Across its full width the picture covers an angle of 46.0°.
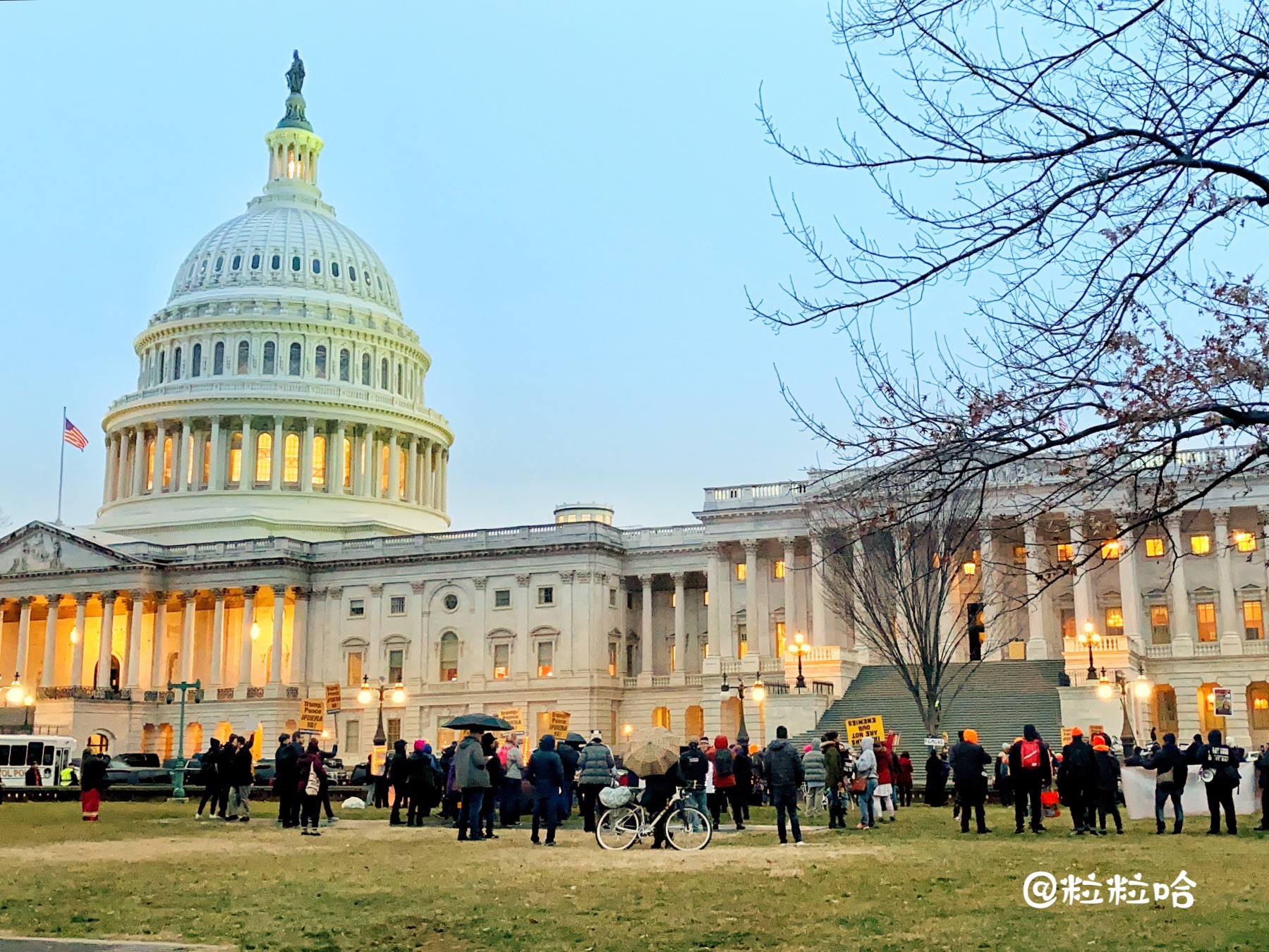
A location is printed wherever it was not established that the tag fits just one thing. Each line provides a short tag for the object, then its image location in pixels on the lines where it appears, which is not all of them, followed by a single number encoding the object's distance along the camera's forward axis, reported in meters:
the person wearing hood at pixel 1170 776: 26.73
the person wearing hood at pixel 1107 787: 26.62
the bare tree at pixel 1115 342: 11.55
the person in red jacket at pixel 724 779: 31.72
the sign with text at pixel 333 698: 60.59
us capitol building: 74.44
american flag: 96.56
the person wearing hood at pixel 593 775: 28.03
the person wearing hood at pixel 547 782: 25.34
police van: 61.09
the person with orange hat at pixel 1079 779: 25.95
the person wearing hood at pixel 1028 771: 27.08
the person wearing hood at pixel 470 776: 25.98
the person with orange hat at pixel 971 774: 26.59
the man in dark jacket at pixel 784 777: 24.53
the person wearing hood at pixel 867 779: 29.75
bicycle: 24.23
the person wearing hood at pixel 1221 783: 26.08
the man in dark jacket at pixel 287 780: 30.81
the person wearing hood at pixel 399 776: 30.73
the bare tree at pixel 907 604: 53.44
